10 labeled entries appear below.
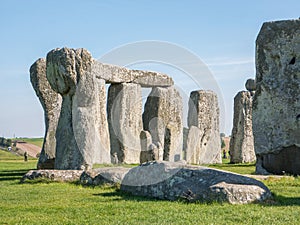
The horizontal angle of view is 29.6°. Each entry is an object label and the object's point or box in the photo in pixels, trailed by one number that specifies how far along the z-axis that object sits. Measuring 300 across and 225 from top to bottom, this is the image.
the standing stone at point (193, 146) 24.03
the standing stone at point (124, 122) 22.95
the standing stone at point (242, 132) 24.67
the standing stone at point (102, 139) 17.45
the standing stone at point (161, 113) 25.06
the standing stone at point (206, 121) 25.53
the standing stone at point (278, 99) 13.63
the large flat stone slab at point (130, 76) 21.19
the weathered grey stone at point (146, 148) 20.16
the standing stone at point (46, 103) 18.83
